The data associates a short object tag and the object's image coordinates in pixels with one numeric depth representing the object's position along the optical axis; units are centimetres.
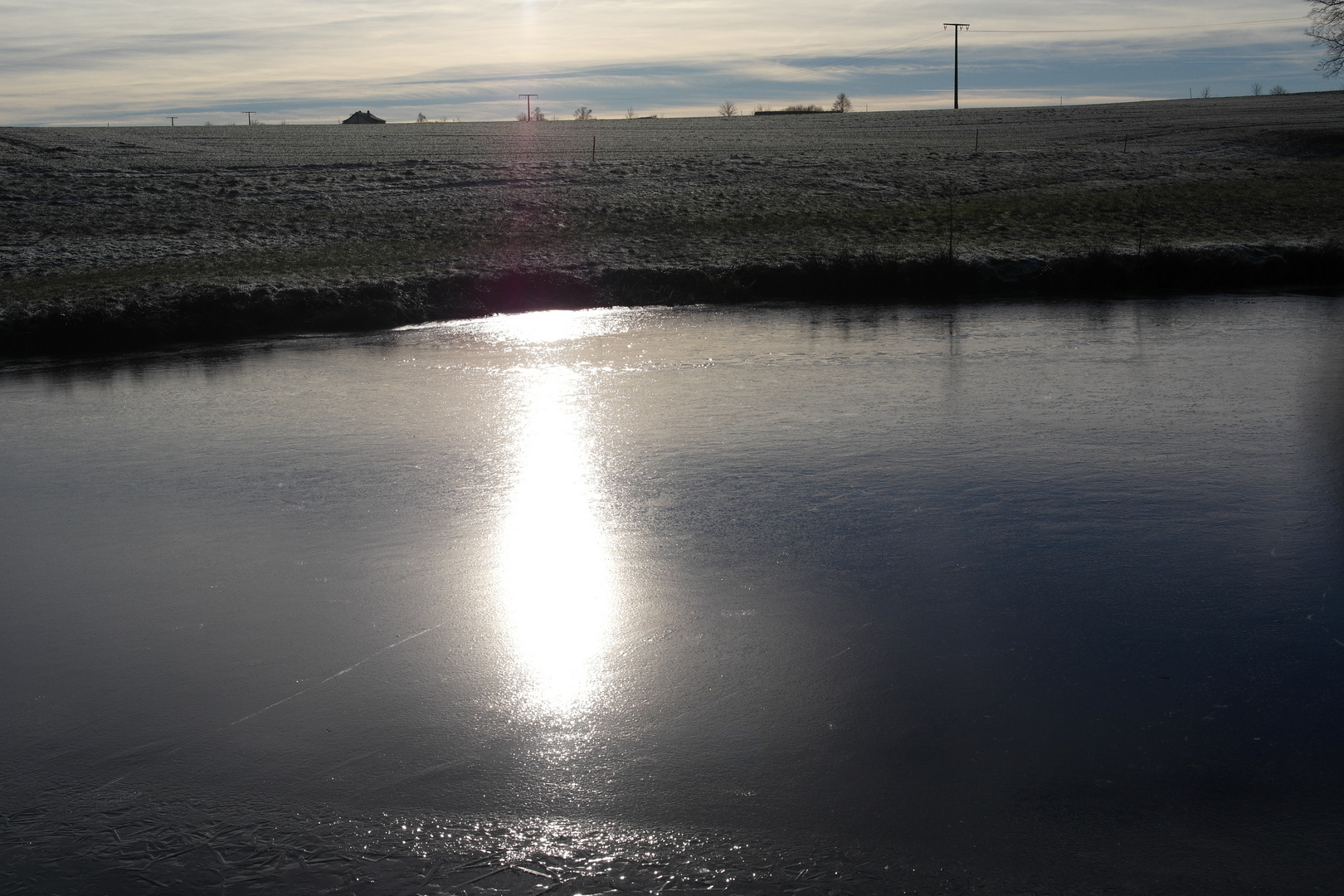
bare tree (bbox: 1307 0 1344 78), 3869
